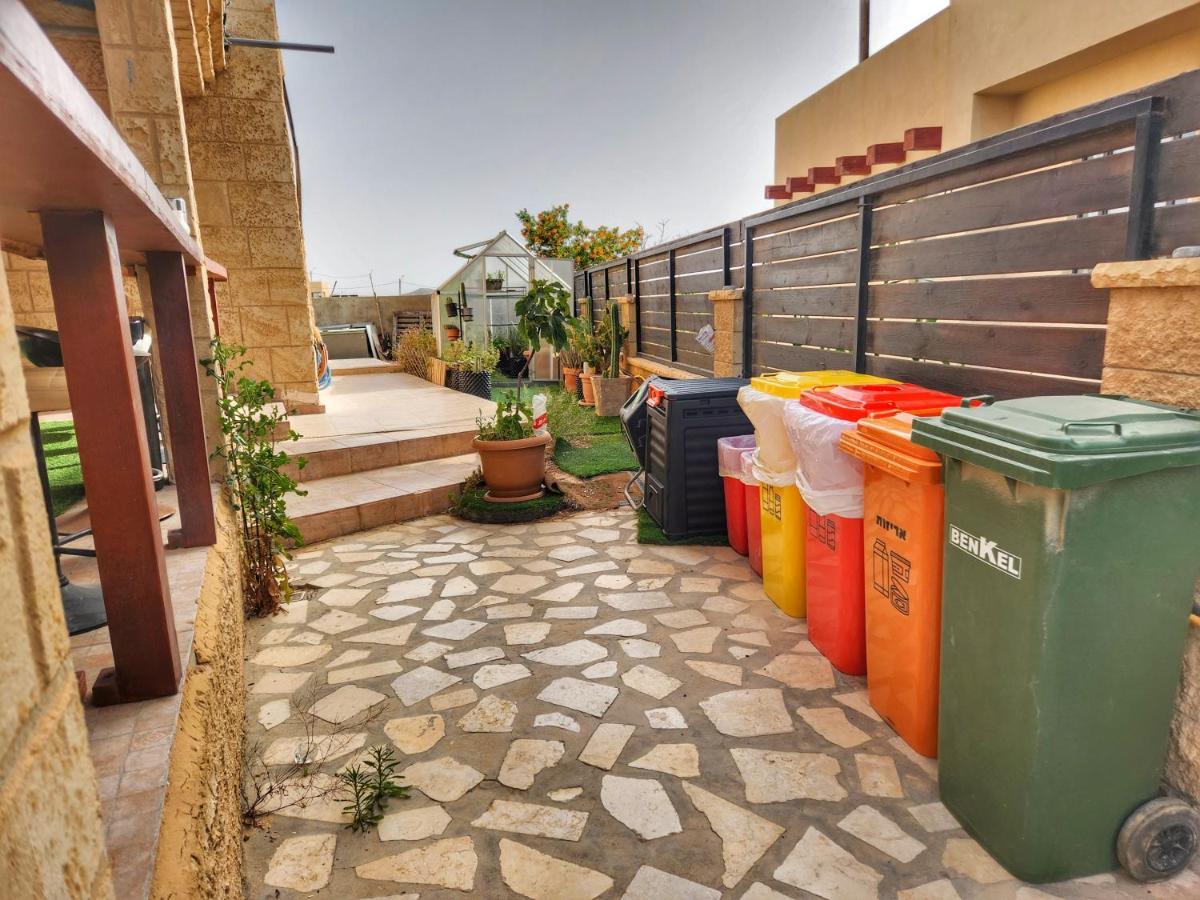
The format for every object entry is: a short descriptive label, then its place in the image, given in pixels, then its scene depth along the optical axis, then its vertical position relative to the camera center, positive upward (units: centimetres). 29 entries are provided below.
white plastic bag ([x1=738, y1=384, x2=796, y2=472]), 358 -57
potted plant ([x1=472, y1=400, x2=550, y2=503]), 579 -103
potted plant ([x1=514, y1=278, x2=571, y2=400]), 791 +21
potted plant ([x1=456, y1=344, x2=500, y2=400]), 1101 -66
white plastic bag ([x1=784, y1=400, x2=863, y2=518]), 296 -65
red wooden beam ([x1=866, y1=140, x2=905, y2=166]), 862 +204
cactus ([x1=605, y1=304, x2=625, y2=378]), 1078 -24
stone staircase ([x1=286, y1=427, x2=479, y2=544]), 543 -126
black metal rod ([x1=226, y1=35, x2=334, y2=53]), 629 +270
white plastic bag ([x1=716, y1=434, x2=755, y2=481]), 447 -82
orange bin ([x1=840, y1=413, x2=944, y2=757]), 243 -93
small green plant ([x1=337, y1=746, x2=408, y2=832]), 236 -160
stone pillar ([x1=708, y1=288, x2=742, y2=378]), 658 -6
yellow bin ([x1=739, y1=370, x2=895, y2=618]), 360 -93
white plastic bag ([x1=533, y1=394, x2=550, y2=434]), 611 -74
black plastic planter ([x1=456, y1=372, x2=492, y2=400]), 1101 -78
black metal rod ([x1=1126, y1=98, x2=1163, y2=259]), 246 +44
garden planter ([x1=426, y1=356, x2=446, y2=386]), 1172 -58
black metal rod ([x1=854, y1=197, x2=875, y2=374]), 433 +27
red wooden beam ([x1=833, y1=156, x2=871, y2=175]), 930 +205
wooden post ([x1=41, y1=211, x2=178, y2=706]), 177 -28
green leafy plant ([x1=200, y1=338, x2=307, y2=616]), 385 -79
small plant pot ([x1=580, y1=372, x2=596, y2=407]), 1107 -99
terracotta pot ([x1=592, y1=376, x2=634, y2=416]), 1006 -92
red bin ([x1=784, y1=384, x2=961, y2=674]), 298 -77
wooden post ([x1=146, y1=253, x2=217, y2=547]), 311 -24
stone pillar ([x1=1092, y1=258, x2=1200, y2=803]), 212 -13
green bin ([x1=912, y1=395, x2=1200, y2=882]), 183 -85
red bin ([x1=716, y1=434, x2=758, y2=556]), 450 -108
